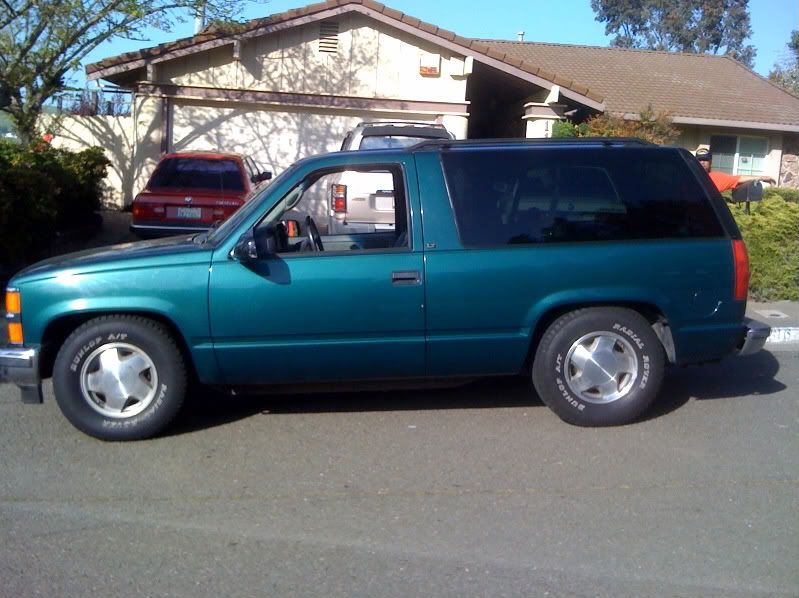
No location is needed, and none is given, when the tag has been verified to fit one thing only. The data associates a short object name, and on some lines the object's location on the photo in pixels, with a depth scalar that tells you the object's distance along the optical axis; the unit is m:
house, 16.64
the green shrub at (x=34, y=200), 10.66
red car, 13.02
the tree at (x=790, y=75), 36.22
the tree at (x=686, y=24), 51.69
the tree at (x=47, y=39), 13.92
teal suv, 5.92
